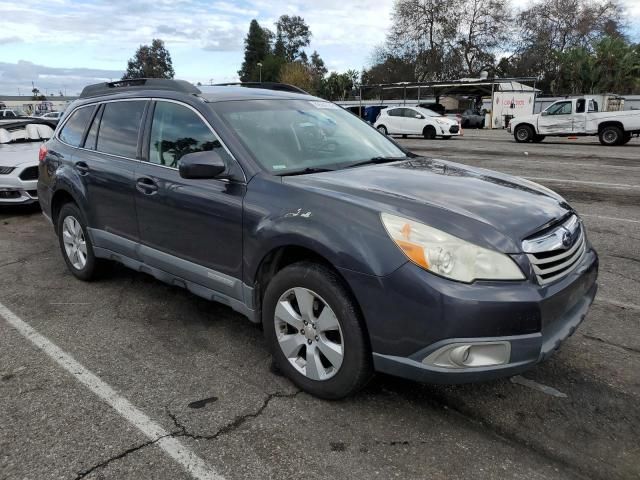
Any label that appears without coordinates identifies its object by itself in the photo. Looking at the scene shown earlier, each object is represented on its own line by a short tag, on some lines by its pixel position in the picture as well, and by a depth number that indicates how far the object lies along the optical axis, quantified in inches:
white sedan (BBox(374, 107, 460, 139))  1018.1
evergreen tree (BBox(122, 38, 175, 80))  4557.1
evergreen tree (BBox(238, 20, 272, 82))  4414.4
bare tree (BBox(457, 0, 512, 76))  2564.0
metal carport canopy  1434.5
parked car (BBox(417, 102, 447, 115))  1471.5
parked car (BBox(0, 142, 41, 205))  327.0
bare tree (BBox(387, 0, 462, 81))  2576.3
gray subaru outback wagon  99.7
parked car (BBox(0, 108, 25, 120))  1140.5
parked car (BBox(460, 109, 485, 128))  1566.2
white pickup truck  762.2
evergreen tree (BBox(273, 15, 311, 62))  4483.3
